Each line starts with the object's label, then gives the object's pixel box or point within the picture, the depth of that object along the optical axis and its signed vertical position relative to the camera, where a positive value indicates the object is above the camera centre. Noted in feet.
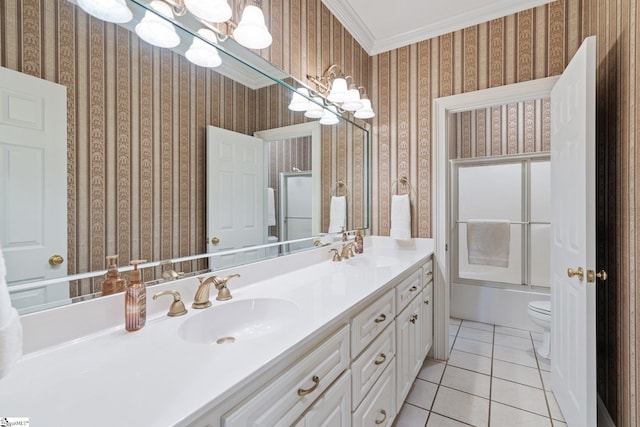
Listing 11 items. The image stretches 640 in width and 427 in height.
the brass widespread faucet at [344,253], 6.31 -0.90
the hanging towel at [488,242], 9.59 -1.01
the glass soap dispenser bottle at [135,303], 2.75 -0.87
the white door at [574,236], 4.19 -0.40
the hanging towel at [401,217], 7.50 -0.12
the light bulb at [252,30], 4.03 +2.57
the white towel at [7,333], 1.20 -0.51
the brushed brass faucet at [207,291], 3.36 -0.94
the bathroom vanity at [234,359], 1.74 -1.11
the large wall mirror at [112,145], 2.35 +0.69
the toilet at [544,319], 7.06 -2.65
